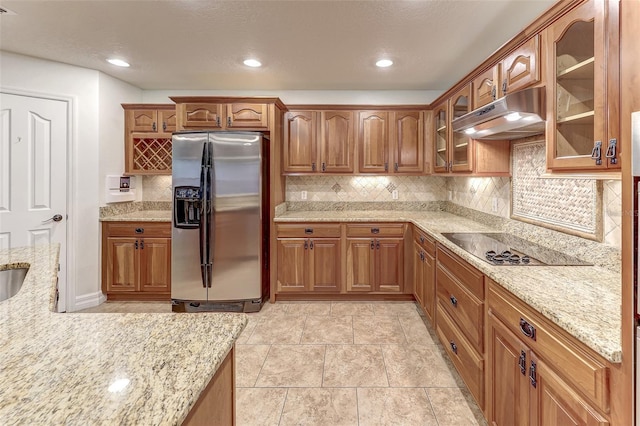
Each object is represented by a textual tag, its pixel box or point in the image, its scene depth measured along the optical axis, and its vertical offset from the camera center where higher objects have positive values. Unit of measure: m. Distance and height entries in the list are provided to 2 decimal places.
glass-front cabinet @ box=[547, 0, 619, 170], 1.22 +0.50
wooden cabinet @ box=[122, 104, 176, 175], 3.77 +0.91
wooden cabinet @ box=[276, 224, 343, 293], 3.50 -0.49
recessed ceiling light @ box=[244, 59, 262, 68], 3.05 +1.46
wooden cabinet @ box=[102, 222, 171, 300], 3.50 -0.49
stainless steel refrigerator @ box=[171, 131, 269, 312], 3.18 -0.04
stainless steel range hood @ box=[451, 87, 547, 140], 1.65 +0.57
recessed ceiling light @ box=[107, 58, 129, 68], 3.11 +1.49
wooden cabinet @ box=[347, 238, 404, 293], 3.49 -0.56
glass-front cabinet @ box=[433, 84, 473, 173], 2.72 +0.72
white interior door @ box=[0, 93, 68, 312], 3.00 +0.40
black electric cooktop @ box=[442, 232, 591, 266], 1.73 -0.23
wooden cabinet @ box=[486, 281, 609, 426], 0.96 -0.58
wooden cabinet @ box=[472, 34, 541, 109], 1.74 +0.87
